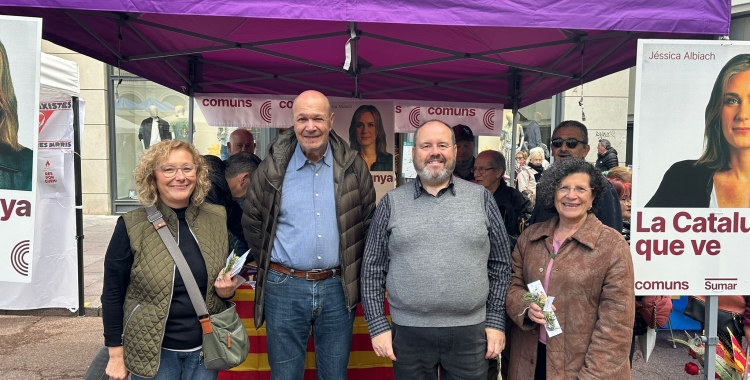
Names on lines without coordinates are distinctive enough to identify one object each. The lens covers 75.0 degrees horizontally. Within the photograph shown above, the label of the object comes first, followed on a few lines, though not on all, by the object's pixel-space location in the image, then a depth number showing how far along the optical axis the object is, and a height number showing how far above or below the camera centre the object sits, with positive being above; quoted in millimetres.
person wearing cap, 4664 +190
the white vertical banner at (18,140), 2213 +121
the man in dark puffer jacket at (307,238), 2477 -341
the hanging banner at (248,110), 5473 +679
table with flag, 3432 -1327
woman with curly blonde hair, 2133 -480
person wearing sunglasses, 3365 +246
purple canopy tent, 2350 +960
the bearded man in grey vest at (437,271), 2256 -458
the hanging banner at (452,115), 5562 +688
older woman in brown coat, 2197 -515
